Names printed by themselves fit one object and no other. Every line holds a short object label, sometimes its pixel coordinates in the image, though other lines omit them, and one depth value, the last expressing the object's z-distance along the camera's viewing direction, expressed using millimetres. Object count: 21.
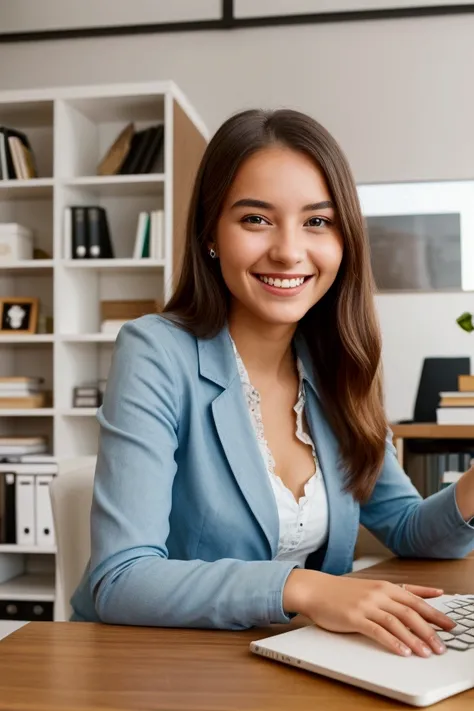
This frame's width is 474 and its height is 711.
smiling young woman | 1052
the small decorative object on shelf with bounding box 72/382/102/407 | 3654
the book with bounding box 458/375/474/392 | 3100
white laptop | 686
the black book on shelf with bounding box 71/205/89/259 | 3668
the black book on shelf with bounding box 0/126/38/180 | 3771
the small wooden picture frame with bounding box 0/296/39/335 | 3754
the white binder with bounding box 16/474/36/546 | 3641
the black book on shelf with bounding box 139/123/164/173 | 3697
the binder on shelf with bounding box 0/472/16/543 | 3658
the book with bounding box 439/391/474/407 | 3068
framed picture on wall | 3689
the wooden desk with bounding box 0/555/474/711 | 679
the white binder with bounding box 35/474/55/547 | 3625
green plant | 3186
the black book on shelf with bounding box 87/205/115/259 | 3664
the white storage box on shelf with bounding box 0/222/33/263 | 3760
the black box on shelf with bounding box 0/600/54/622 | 3576
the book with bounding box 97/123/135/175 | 3744
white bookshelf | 3604
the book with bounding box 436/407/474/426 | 3061
